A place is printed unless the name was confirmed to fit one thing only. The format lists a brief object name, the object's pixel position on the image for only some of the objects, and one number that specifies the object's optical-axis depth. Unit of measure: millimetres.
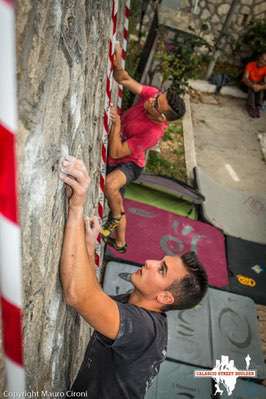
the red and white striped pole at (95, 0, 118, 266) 2812
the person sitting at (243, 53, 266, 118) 8406
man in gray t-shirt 1701
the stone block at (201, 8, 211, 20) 8767
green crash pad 5375
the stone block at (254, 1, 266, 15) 8664
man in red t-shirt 3600
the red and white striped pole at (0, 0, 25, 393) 623
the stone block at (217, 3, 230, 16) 8711
